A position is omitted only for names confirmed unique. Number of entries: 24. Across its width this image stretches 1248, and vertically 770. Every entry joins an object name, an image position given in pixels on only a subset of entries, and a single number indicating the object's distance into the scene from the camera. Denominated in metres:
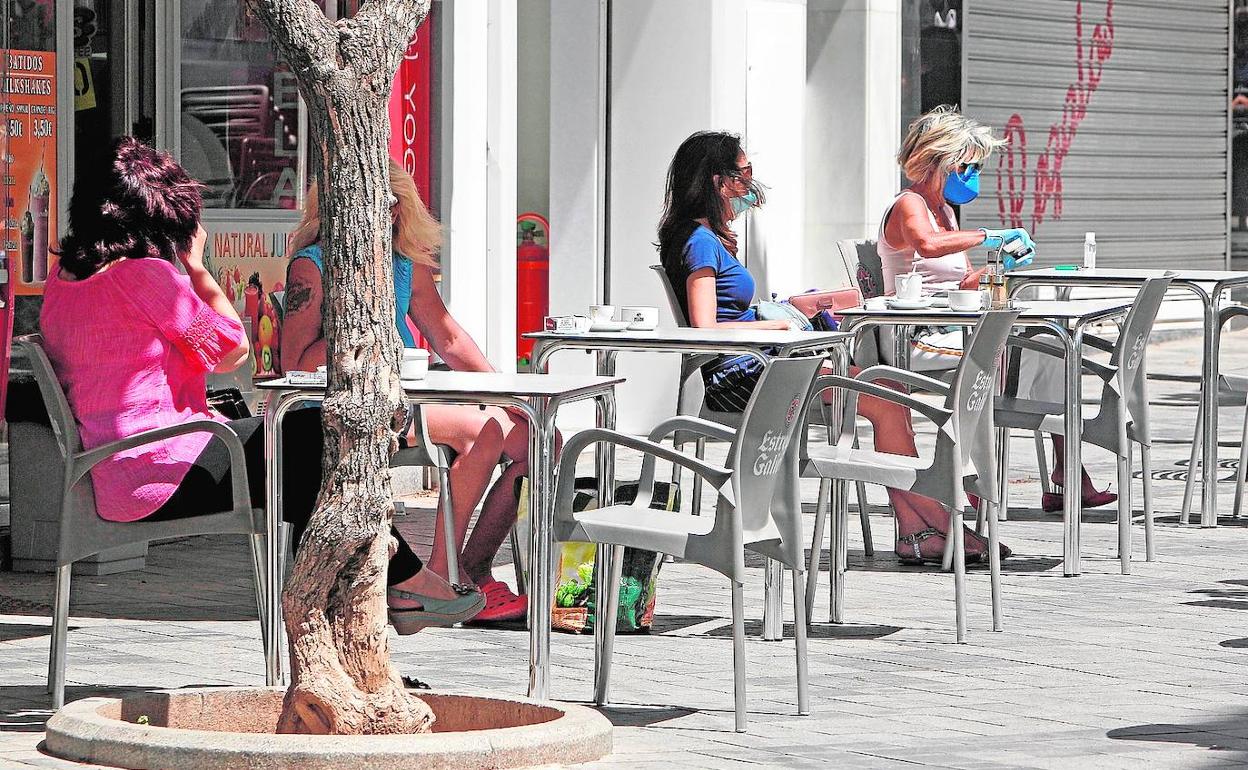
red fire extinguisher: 24.45
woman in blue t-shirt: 15.40
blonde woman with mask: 18.25
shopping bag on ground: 13.22
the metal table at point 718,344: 13.11
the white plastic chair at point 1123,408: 16.06
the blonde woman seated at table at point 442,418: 13.41
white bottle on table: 20.95
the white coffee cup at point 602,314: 14.08
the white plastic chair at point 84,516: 10.98
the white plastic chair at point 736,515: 10.59
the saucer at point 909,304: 15.91
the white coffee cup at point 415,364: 11.09
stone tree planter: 8.95
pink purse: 19.75
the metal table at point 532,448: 10.59
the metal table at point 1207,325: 18.17
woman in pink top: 11.16
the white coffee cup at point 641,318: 14.12
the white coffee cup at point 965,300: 15.84
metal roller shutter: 35.03
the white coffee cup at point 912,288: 16.31
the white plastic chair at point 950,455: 13.13
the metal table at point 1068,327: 15.33
